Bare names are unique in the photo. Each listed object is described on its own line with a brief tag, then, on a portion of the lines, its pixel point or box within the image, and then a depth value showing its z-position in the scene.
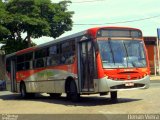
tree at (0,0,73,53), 30.57
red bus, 12.50
